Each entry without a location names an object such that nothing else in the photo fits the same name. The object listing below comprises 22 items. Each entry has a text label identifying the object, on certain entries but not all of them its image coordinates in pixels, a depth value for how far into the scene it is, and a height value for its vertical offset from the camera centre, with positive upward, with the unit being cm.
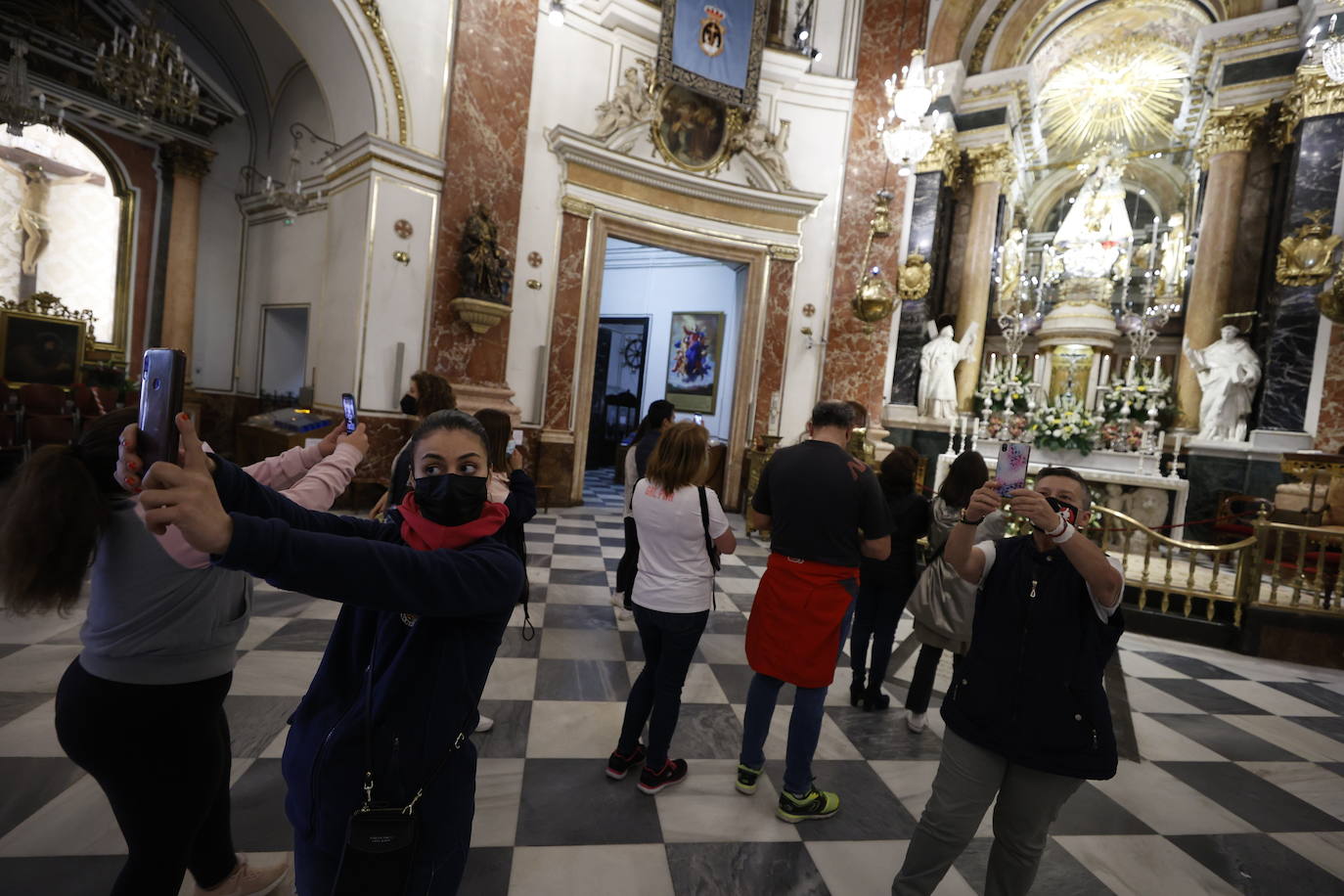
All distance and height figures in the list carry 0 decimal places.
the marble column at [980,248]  1091 +349
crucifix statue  947 +232
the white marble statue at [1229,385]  888 +125
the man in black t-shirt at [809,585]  251 -64
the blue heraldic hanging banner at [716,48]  944 +577
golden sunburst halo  1173 +718
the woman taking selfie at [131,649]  131 -68
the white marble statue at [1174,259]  1117 +377
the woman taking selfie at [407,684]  111 -58
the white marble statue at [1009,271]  1178 +341
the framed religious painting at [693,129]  1001 +470
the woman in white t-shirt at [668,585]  260 -71
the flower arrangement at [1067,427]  923 +42
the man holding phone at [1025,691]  168 -67
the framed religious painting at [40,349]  915 +2
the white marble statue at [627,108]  945 +465
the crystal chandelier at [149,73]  679 +319
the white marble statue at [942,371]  1066 +124
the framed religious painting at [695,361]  1251 +117
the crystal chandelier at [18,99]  636 +261
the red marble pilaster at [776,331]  1076 +164
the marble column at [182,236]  1073 +224
